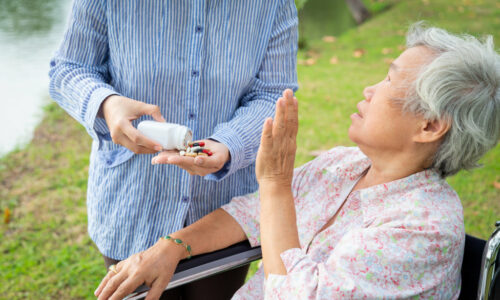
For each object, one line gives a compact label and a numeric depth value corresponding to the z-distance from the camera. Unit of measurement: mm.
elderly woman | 1377
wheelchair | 1404
